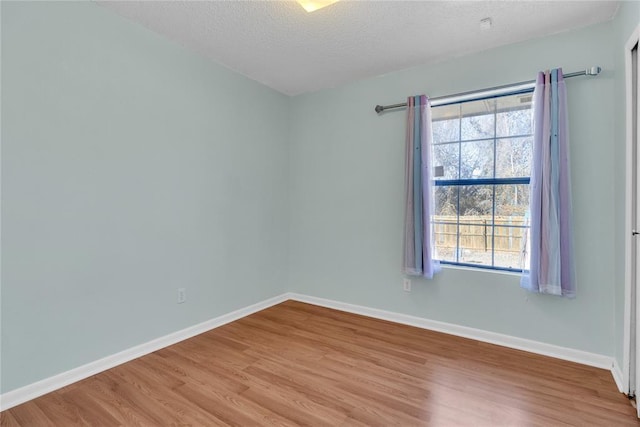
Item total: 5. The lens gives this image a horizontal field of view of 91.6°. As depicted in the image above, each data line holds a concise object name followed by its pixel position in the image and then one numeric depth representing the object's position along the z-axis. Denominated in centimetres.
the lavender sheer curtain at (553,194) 233
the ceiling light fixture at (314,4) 189
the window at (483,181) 263
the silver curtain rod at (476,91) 229
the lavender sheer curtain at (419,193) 291
